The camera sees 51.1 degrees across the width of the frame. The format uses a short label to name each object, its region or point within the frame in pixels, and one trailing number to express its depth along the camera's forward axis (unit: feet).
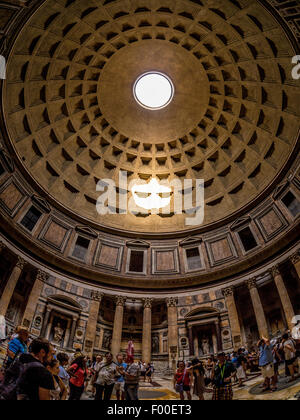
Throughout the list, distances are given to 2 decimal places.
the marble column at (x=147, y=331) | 73.72
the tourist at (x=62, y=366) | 28.36
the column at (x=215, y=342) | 72.20
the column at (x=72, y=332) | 70.49
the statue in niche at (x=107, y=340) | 76.89
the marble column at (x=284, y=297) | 64.69
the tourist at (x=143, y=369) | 56.60
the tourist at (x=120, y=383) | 31.73
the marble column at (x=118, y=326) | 73.15
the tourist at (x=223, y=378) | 27.22
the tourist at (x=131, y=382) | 30.63
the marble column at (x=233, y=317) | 69.36
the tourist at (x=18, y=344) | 24.09
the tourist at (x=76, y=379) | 27.45
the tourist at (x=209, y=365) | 55.06
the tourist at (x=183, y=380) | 35.27
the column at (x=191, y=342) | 72.40
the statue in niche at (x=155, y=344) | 77.98
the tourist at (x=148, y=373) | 55.56
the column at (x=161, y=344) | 77.26
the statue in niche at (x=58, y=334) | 70.03
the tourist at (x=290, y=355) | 36.50
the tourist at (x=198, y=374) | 33.45
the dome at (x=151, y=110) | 77.10
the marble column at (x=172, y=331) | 72.23
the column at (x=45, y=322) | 68.68
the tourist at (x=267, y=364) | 35.86
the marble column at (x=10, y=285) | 63.87
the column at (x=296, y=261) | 67.36
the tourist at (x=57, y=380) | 23.85
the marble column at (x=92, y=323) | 71.82
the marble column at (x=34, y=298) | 67.21
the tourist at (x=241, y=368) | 46.55
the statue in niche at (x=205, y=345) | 72.60
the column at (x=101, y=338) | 76.09
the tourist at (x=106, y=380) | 29.55
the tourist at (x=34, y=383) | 14.57
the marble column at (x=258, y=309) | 67.19
